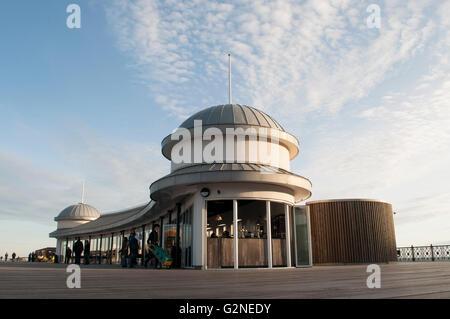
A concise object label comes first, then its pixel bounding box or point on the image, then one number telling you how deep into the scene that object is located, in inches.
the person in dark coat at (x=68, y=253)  1445.1
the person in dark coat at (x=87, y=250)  1166.5
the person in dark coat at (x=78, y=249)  968.9
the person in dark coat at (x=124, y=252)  808.2
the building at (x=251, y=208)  645.3
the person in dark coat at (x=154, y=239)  725.9
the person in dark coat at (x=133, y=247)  725.3
